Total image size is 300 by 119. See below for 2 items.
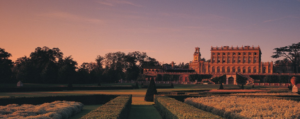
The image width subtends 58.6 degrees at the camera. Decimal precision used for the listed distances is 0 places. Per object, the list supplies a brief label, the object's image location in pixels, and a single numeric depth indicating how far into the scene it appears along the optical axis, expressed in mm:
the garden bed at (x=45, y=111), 13594
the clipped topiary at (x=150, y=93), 27625
